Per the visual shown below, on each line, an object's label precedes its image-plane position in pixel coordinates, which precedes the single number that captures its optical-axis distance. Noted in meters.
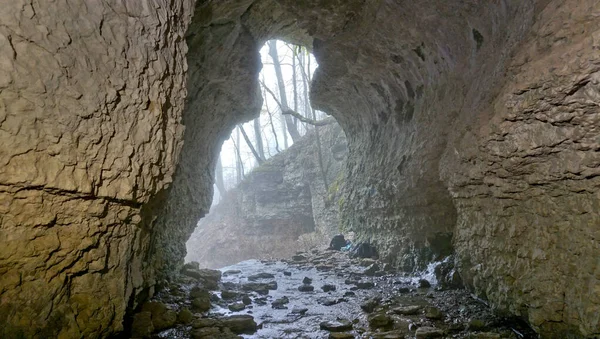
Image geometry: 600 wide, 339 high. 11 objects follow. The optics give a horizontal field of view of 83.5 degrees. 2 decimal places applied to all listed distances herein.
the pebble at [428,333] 4.07
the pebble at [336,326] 4.50
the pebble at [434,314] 4.64
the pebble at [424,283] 6.35
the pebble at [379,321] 4.56
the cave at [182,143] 2.39
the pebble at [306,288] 6.96
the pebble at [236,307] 5.55
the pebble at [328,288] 6.81
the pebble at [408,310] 4.93
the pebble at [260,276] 8.63
